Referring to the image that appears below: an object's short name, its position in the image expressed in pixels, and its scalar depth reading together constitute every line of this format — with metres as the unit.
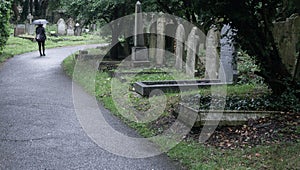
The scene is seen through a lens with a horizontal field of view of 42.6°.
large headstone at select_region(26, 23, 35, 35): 36.16
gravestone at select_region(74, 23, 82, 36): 40.83
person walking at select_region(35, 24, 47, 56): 19.89
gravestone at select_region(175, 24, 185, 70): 13.33
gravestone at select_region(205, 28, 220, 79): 10.77
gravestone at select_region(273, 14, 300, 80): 7.95
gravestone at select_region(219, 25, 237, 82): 10.09
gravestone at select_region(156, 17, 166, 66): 14.63
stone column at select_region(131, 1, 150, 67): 14.16
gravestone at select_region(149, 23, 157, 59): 15.28
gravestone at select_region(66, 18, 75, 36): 40.44
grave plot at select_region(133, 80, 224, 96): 9.07
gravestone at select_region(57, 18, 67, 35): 39.67
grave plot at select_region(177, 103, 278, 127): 6.08
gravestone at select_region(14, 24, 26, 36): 34.28
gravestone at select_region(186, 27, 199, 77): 12.07
